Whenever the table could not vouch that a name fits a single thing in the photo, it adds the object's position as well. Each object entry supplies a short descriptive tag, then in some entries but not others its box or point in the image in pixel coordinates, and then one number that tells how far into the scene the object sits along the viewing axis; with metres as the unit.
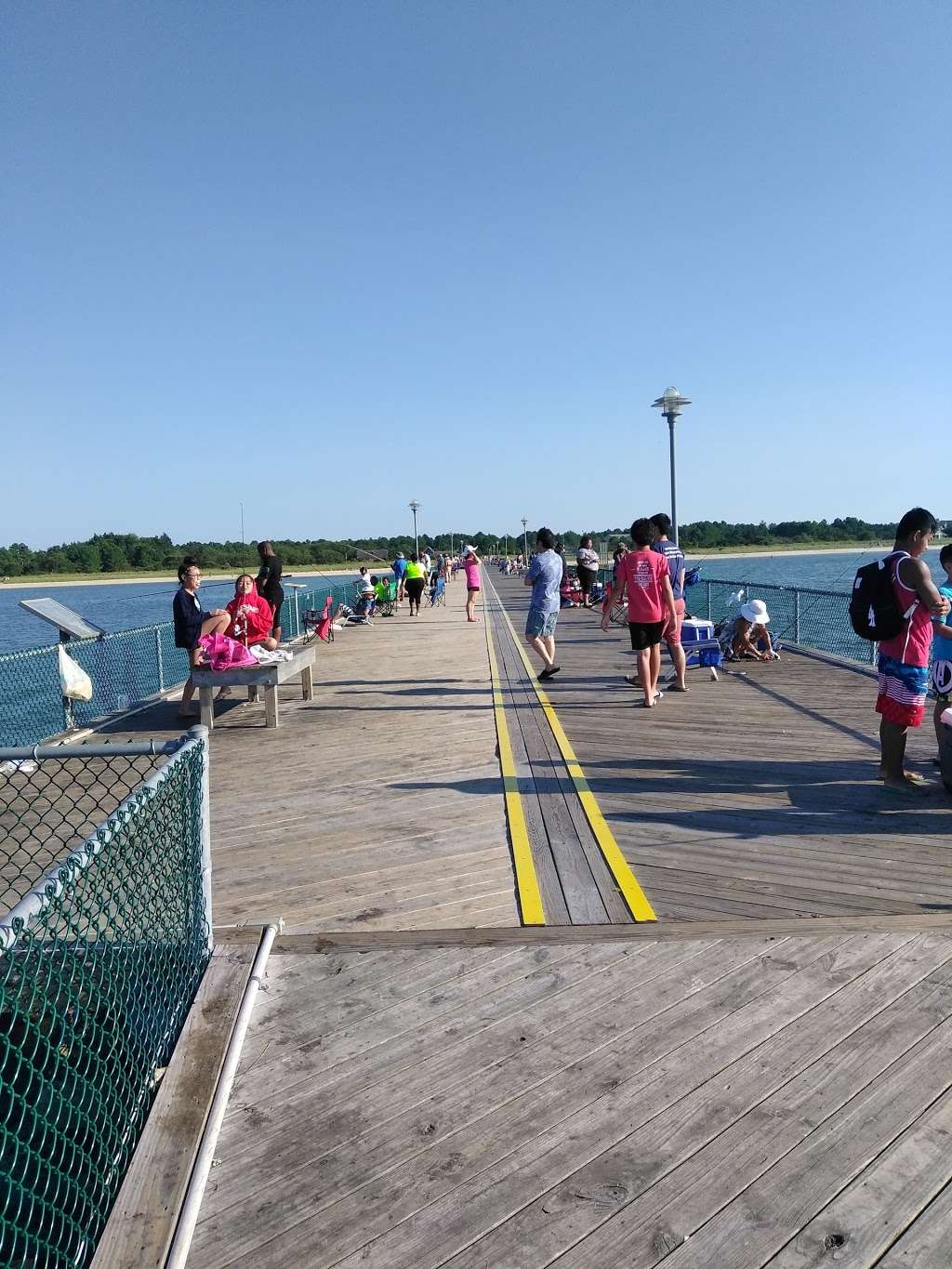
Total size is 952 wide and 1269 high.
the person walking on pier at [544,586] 10.55
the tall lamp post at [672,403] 15.16
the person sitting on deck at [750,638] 12.06
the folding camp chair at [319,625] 17.64
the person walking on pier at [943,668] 6.09
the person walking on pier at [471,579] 21.36
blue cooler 11.18
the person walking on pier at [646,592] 8.84
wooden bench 8.56
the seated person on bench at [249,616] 9.31
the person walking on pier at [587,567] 23.77
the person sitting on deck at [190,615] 8.92
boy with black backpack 5.54
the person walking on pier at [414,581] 23.61
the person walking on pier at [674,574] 9.98
